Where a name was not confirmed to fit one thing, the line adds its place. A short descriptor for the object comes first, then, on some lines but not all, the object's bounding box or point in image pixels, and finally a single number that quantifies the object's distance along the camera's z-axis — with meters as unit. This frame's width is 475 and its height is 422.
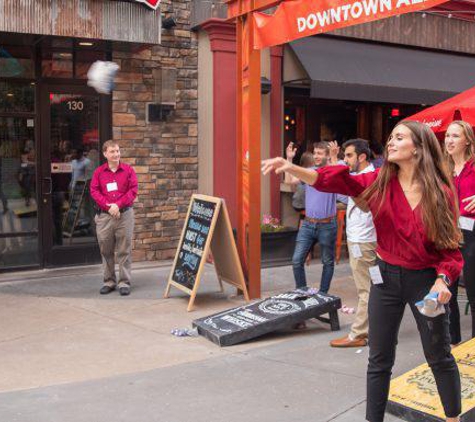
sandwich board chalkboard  7.11
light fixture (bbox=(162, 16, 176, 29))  9.36
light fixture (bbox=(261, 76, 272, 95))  9.91
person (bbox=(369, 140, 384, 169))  10.36
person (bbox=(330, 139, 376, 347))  5.59
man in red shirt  7.71
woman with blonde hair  5.41
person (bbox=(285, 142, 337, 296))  6.81
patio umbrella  6.79
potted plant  9.49
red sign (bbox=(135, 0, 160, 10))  8.15
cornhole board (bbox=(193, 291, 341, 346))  5.80
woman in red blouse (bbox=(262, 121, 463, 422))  3.52
